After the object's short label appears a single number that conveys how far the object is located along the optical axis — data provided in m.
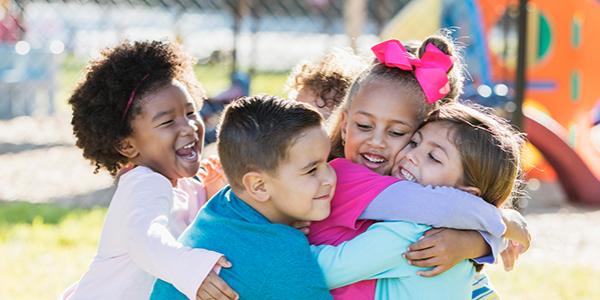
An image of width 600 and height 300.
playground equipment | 9.29
